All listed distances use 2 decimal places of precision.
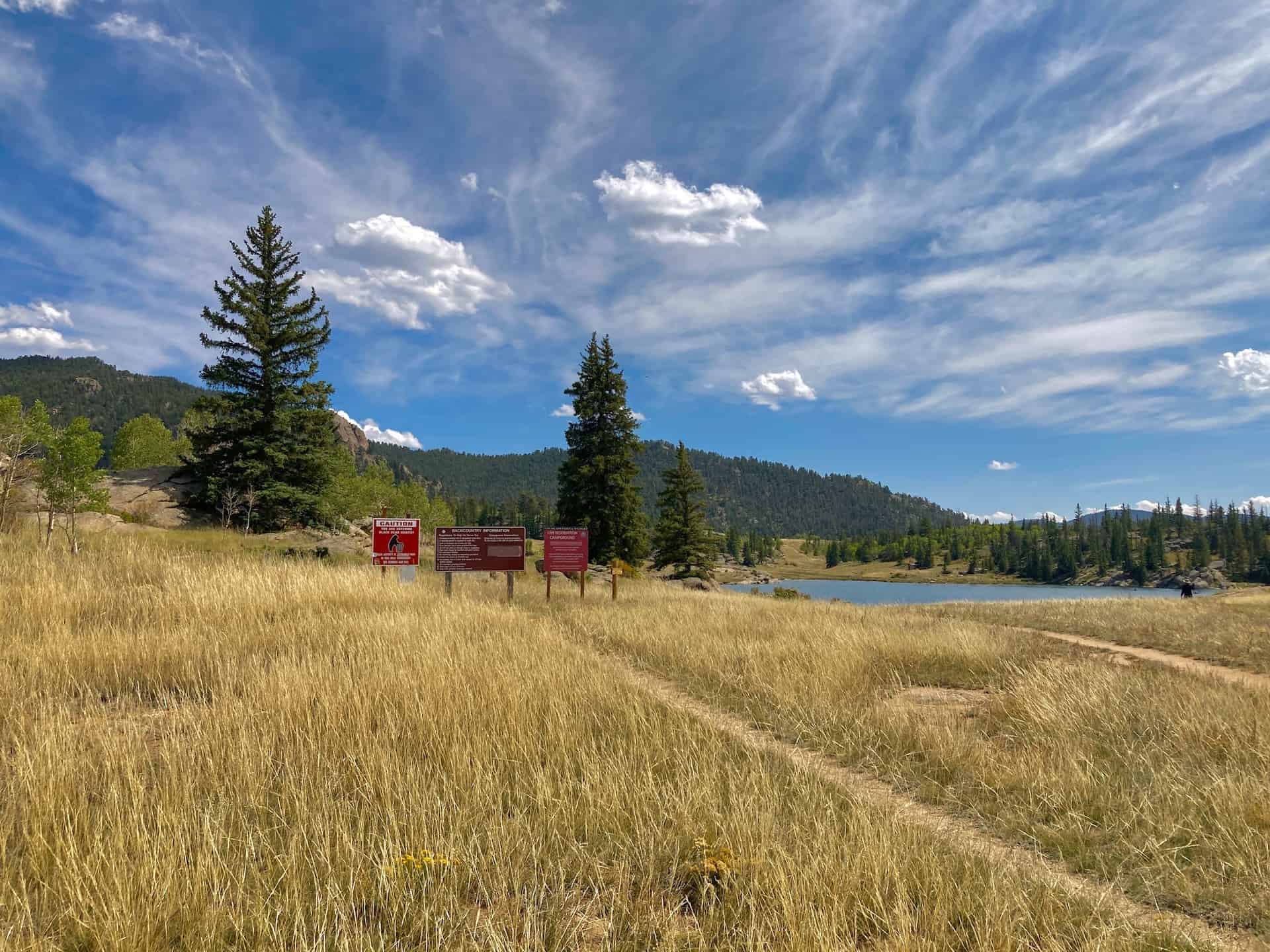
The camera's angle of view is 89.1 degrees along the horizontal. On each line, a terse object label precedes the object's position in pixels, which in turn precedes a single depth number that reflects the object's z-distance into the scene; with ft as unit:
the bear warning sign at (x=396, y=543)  55.11
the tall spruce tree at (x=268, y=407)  90.02
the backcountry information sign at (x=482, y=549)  53.72
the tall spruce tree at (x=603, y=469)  130.41
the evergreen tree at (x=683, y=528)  159.43
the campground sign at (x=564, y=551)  58.54
